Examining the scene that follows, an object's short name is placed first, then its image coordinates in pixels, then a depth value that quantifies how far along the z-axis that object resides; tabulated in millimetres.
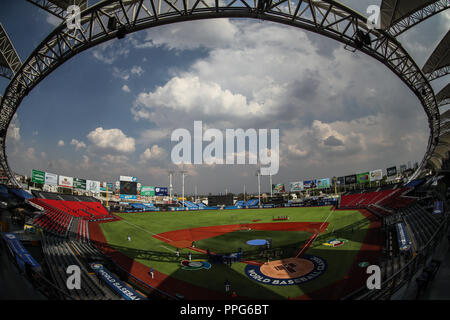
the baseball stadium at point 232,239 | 12865
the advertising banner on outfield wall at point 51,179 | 60444
